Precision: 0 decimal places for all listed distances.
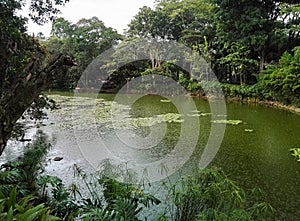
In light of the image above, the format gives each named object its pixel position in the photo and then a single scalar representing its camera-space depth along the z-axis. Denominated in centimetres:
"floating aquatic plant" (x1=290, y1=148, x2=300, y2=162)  495
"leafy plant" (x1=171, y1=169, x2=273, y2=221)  228
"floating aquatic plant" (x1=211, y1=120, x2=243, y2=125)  805
